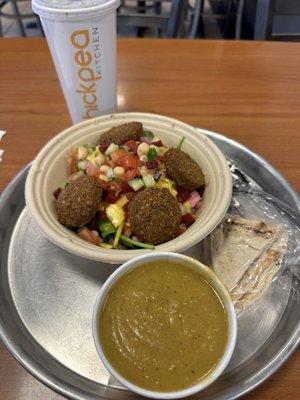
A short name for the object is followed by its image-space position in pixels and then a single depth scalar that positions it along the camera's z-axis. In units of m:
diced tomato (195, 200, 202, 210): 0.32
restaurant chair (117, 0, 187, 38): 0.62
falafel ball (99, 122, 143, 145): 0.34
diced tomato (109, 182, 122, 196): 0.31
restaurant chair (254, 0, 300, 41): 0.55
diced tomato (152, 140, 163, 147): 0.35
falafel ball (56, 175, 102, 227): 0.29
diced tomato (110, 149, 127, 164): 0.33
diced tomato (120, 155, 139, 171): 0.32
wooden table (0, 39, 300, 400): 0.41
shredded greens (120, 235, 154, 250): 0.28
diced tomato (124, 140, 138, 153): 0.34
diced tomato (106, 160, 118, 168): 0.33
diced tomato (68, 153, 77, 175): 0.34
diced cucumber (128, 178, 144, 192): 0.31
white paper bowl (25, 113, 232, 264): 0.27
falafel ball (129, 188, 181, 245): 0.28
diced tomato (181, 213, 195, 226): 0.30
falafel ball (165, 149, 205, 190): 0.31
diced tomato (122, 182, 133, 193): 0.31
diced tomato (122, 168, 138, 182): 0.32
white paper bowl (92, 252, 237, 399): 0.20
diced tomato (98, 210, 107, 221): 0.30
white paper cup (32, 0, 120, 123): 0.30
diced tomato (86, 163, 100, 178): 0.32
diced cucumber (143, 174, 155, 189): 0.31
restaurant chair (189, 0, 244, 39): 0.84
